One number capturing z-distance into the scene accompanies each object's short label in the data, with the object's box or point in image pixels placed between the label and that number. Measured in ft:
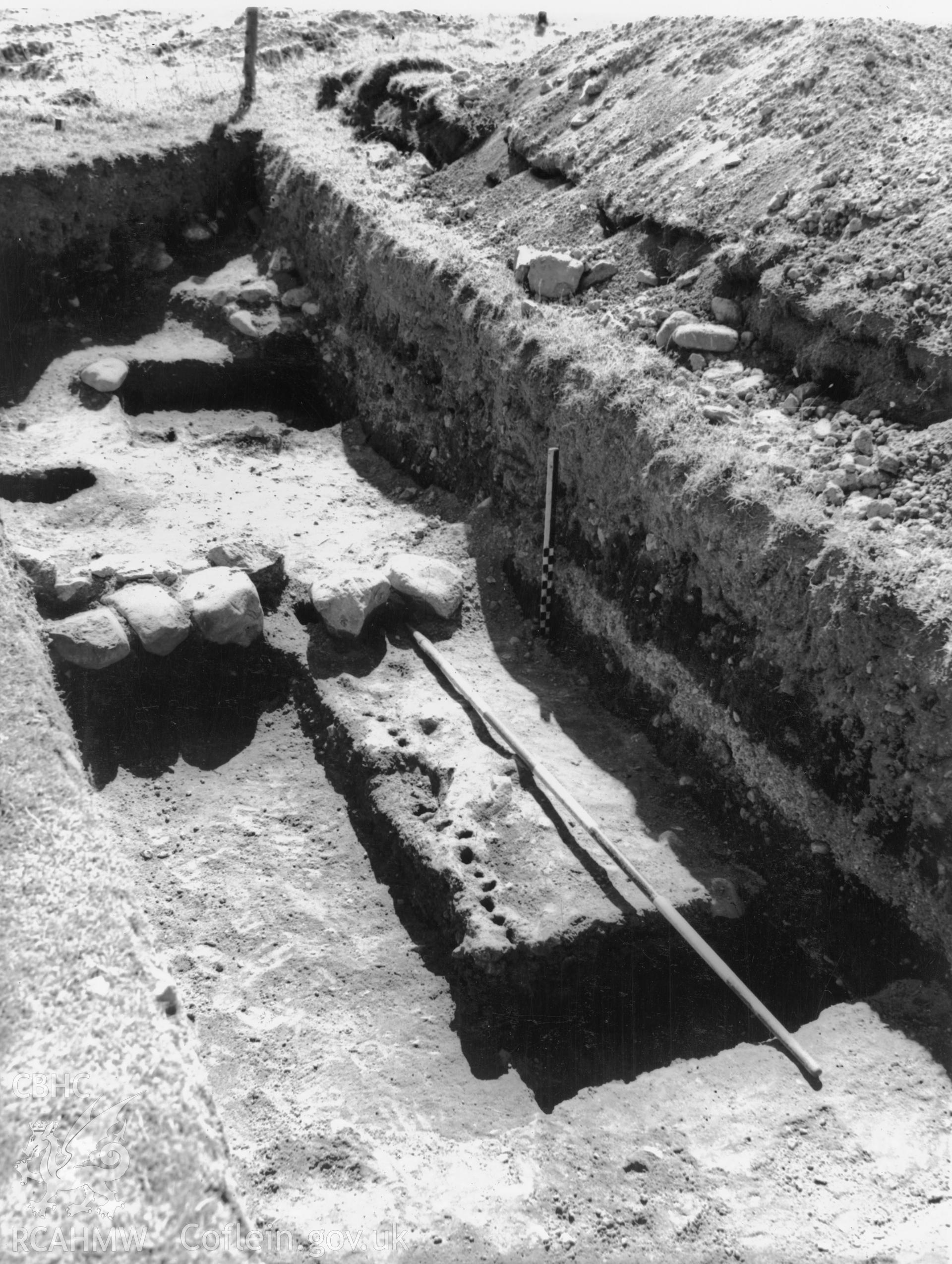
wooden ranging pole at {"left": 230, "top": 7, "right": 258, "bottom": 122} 38.68
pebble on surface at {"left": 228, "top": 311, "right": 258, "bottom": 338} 32.55
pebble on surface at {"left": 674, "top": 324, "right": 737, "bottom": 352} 23.26
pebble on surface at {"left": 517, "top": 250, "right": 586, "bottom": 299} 26.58
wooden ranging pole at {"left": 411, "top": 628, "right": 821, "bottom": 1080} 15.75
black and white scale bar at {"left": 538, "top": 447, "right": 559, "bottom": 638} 23.00
